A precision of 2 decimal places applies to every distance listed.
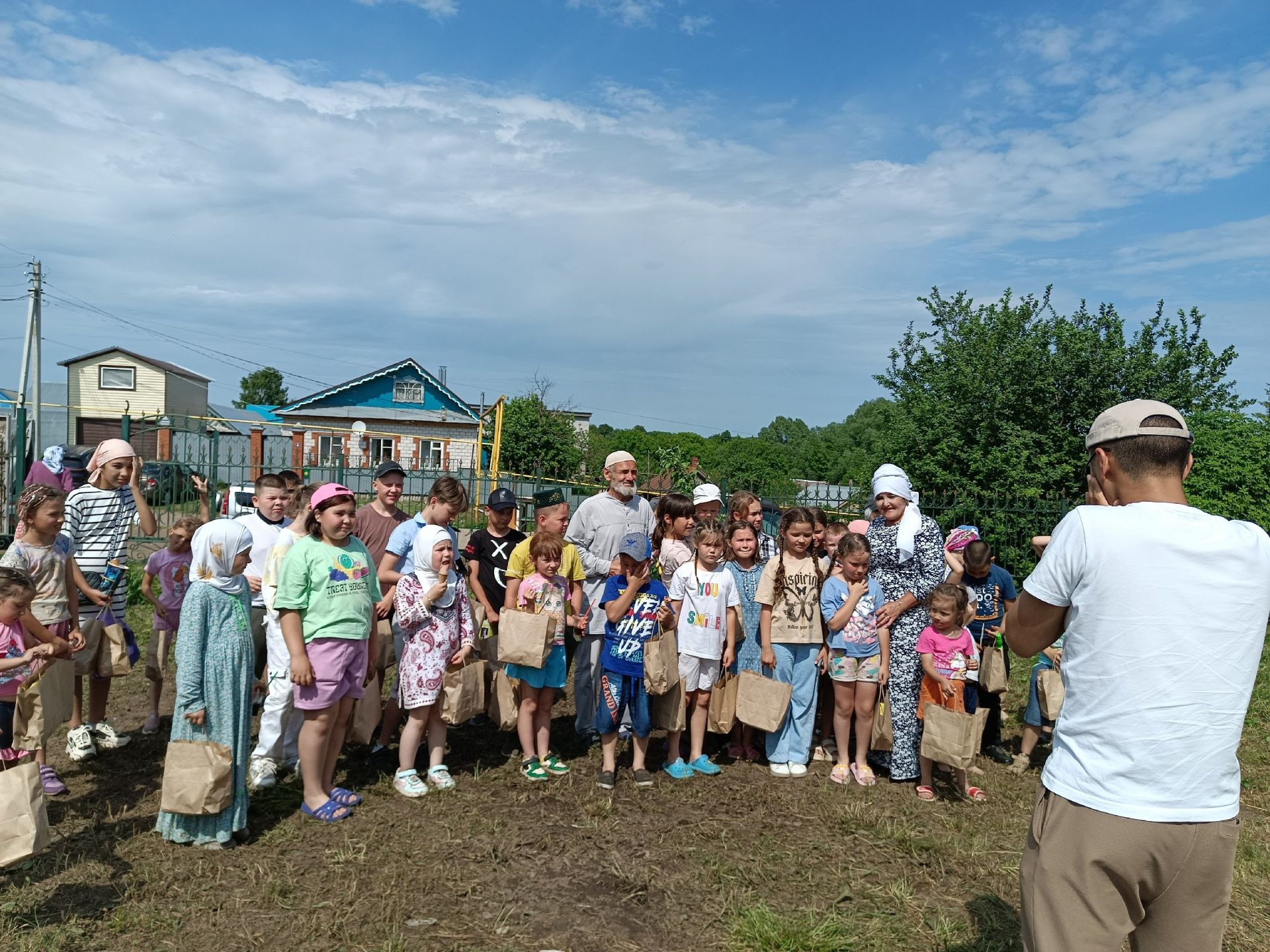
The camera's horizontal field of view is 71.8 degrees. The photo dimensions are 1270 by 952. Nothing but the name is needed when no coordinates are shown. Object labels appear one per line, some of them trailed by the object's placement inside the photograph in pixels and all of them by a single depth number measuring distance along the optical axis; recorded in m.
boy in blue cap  5.27
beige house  38.31
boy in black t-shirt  5.76
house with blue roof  40.12
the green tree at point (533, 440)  20.73
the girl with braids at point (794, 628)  5.58
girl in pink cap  4.38
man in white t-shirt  2.06
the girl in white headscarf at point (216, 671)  4.16
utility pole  22.00
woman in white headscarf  5.49
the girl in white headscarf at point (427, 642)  5.01
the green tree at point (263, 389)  88.31
